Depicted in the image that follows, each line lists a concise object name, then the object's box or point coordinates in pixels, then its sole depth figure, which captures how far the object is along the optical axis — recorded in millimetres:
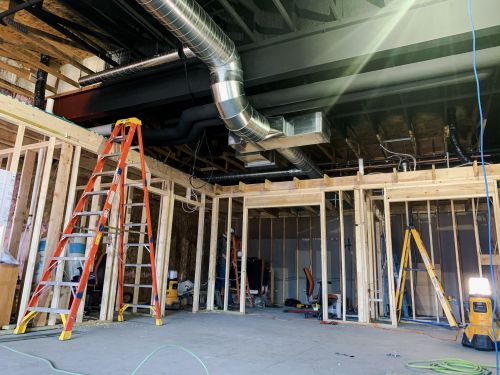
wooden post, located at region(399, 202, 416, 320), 6688
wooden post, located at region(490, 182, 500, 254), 5362
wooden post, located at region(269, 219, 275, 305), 9562
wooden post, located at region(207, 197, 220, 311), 7007
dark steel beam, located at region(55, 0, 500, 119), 3400
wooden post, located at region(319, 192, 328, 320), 6004
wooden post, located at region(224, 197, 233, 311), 7007
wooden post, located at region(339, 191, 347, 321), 5895
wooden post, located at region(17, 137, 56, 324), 4012
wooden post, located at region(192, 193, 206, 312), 6613
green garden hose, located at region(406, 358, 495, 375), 2836
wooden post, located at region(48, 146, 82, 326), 4242
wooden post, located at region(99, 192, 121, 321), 4848
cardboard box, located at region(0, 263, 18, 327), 3793
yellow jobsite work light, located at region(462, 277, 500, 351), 3791
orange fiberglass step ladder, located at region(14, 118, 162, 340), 3645
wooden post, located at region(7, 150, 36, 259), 4430
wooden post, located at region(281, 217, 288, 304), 9594
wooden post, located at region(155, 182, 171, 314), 5879
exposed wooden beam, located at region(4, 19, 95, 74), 4152
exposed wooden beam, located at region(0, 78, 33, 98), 5352
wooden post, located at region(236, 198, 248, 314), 6711
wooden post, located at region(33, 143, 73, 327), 4215
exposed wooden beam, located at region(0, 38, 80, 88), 4719
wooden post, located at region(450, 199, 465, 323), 6377
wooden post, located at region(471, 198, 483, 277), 6684
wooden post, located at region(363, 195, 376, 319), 6179
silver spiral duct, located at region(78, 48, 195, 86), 4293
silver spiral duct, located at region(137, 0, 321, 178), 3078
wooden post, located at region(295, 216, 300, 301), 9483
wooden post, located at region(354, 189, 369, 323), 5819
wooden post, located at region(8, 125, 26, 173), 3990
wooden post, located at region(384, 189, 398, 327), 5598
